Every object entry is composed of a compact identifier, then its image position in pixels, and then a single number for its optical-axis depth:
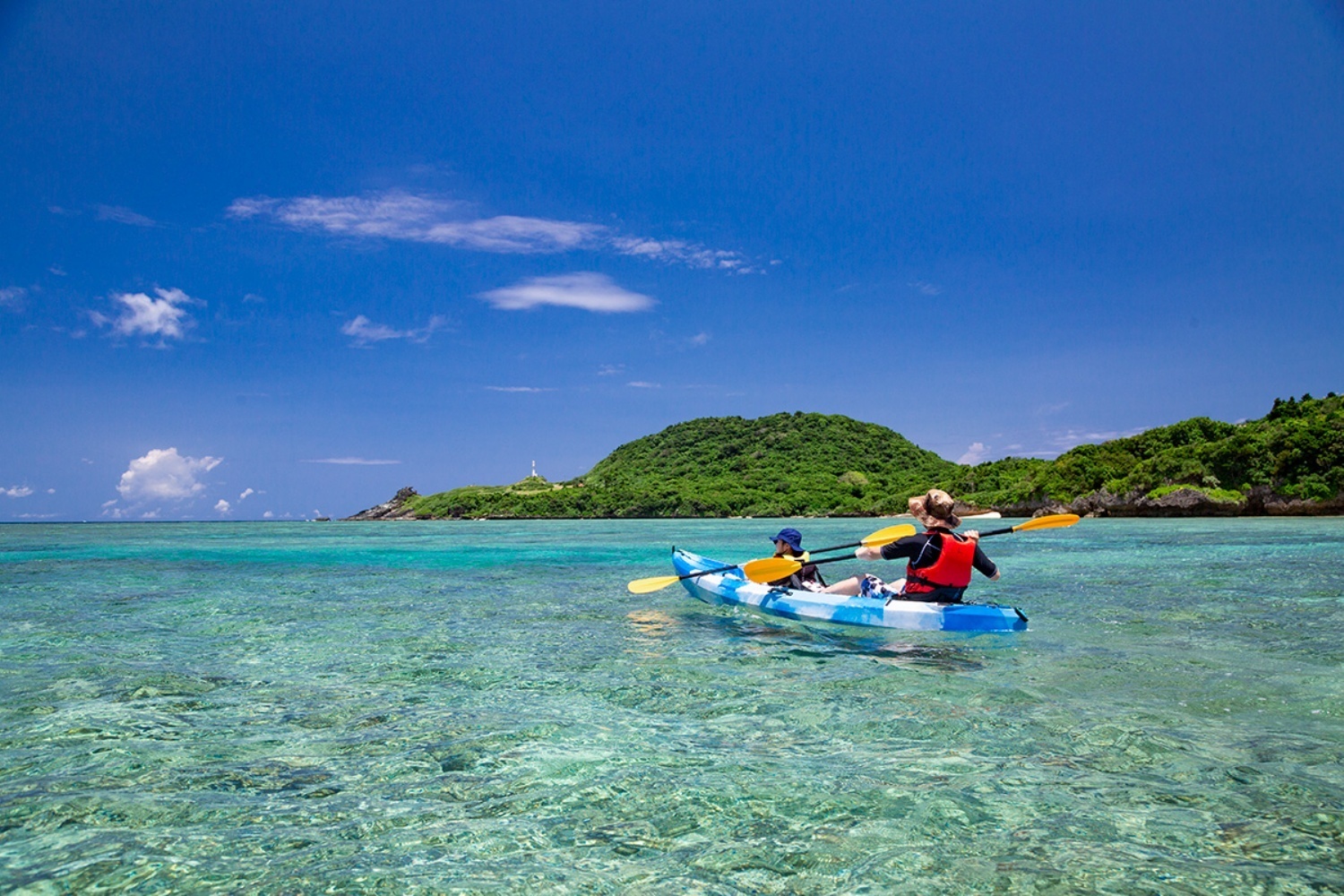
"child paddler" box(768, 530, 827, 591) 11.09
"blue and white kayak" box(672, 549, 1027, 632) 8.88
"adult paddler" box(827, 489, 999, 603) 8.83
